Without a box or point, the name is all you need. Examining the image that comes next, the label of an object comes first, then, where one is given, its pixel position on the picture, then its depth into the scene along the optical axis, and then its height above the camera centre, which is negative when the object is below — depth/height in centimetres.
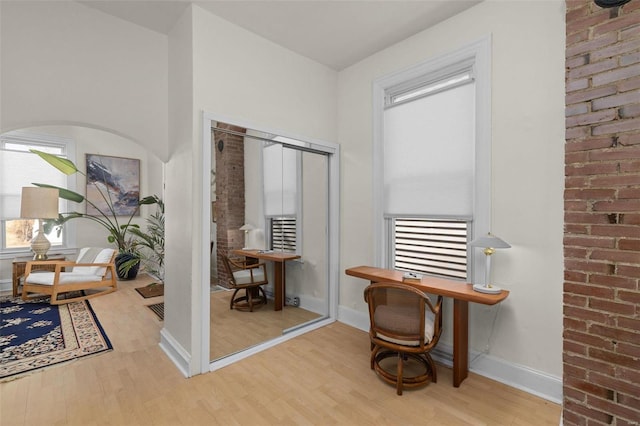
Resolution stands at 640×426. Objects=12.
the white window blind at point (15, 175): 513 +65
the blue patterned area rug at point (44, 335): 271 -135
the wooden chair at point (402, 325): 218 -87
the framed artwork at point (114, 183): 597 +61
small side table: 469 -92
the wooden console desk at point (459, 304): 222 -74
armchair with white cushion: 435 -101
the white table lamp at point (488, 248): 224 -27
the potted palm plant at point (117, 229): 576 -34
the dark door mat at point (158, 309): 391 -136
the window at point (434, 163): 257 +48
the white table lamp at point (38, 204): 432 +12
